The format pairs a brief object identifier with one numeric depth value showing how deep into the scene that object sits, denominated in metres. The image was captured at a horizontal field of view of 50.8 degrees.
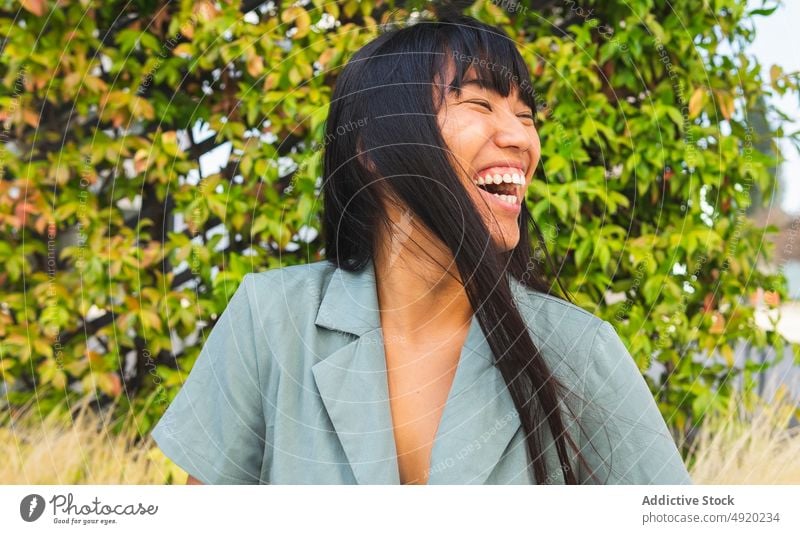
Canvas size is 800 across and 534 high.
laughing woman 1.19
